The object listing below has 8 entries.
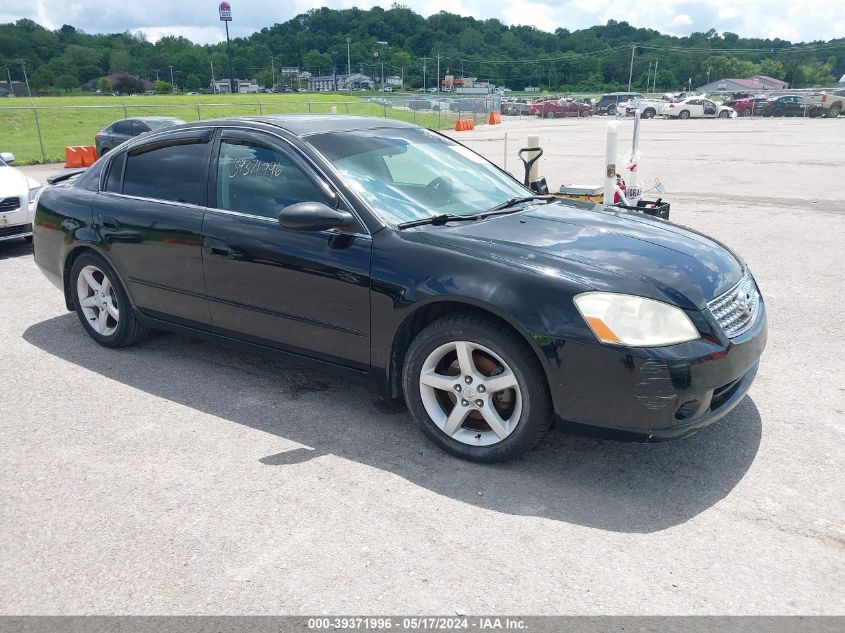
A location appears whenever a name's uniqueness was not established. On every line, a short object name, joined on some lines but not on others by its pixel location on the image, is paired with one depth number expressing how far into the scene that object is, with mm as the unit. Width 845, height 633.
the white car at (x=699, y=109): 47844
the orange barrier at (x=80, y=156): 20031
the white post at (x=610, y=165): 7702
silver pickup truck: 44812
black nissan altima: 3129
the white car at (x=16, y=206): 8422
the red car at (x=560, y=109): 55500
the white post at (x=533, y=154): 7805
